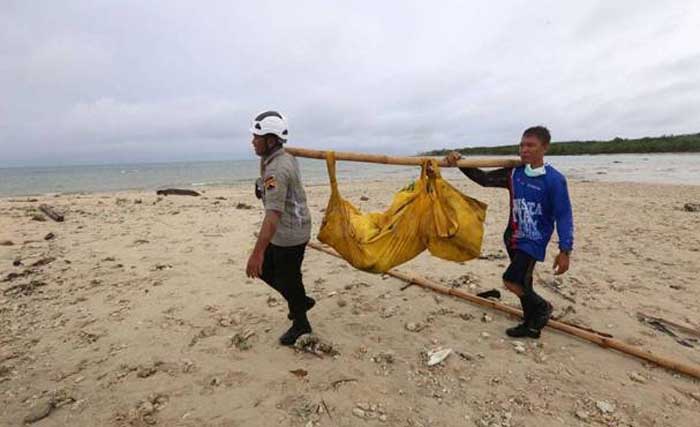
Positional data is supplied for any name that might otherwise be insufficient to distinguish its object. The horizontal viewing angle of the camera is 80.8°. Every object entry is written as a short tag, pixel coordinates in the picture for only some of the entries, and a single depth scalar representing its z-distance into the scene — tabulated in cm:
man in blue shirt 338
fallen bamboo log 308
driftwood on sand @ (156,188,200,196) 1739
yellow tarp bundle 353
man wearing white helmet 307
